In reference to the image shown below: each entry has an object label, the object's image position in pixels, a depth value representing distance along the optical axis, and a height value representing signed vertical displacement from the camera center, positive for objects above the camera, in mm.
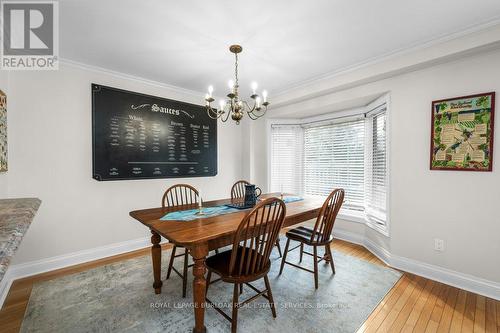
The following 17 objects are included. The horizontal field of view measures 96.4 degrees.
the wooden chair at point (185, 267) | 2002 -996
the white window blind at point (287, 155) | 4211 +127
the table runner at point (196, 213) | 1913 -479
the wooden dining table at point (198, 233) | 1443 -488
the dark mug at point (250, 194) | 2387 -354
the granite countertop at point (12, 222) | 740 -292
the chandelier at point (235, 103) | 2122 +579
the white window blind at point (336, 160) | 3484 +30
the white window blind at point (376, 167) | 2916 -70
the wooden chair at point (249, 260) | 1535 -747
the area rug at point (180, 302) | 1682 -1223
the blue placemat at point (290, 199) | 2745 -469
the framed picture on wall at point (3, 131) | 1954 +269
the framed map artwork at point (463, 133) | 2029 +280
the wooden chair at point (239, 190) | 3251 -428
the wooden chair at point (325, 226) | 2148 -635
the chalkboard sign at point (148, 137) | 2787 +347
